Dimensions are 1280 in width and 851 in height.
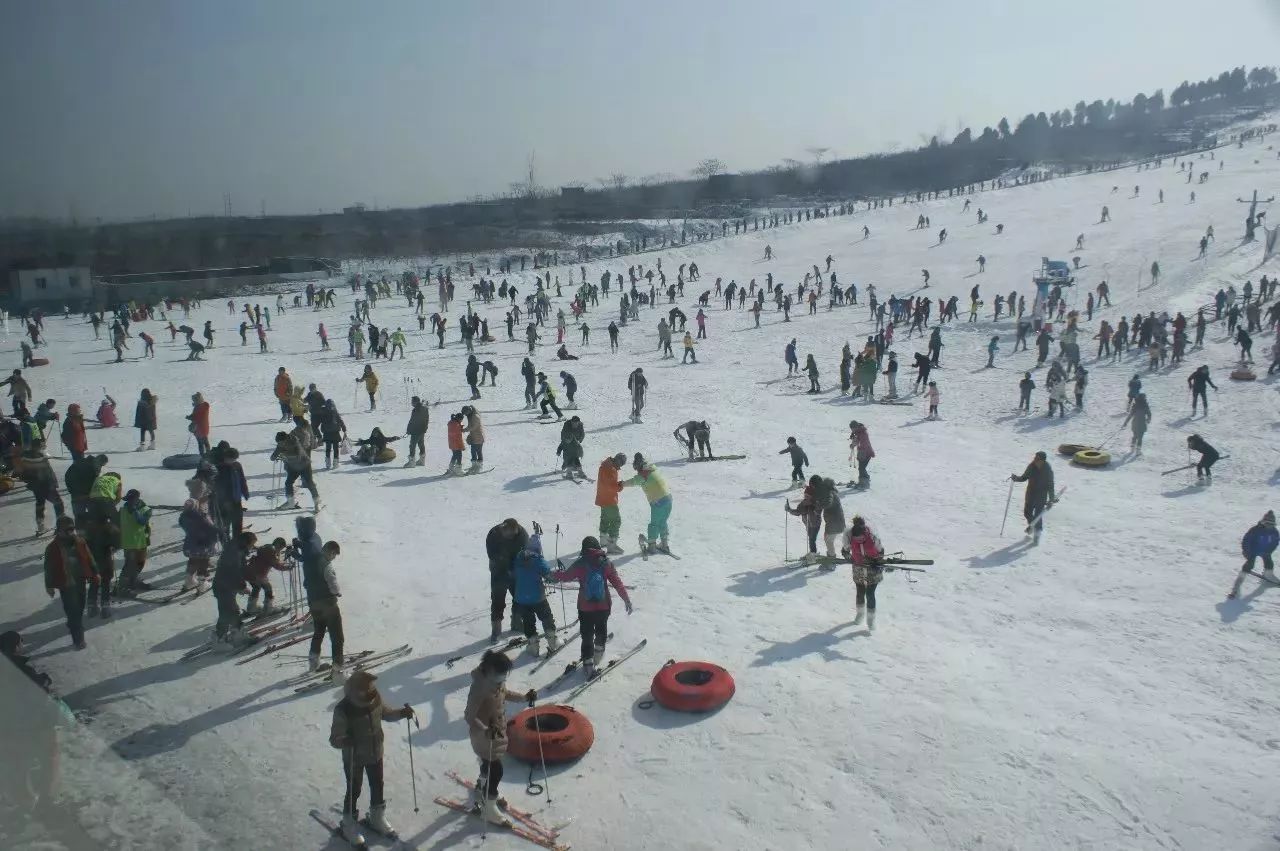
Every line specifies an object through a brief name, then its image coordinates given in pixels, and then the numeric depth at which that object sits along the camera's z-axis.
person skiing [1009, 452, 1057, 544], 10.86
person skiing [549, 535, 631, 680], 6.74
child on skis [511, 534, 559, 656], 6.92
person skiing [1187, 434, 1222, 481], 13.92
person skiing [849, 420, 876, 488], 13.12
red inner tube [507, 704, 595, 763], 5.61
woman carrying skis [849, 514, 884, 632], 7.92
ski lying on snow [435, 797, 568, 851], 4.88
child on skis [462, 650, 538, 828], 4.83
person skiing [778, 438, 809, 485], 13.16
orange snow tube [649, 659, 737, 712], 6.31
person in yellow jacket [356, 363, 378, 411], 18.64
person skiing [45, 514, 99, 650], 6.62
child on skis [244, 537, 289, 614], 7.25
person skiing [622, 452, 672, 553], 9.62
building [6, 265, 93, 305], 36.72
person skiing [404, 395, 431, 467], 14.02
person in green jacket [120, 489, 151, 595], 7.93
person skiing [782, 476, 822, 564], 9.61
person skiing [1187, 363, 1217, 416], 17.91
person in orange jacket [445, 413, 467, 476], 13.50
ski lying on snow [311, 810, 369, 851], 4.74
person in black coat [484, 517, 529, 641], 7.06
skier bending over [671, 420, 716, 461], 14.94
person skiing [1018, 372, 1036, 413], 19.22
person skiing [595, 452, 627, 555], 9.67
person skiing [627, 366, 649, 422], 17.91
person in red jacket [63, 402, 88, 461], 12.12
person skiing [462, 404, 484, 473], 13.66
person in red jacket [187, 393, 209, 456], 13.88
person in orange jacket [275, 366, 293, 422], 17.06
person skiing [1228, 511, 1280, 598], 9.35
